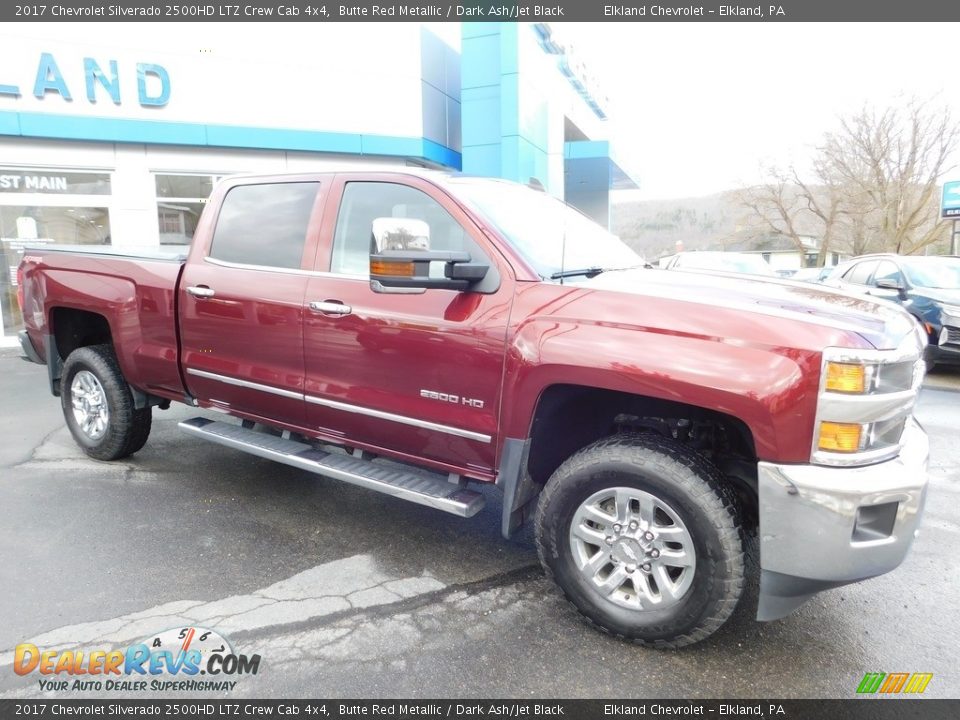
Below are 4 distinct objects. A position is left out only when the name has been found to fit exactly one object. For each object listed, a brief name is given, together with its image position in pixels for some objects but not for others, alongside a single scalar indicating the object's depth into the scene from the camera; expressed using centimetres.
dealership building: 1076
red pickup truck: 231
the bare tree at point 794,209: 4550
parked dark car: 799
